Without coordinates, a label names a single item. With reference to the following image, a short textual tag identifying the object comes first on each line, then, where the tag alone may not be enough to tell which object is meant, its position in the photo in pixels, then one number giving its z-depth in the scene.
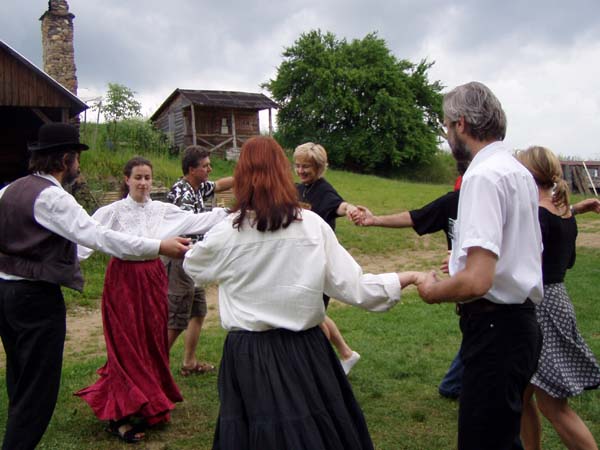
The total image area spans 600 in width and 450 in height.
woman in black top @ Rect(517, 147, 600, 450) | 3.18
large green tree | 35.69
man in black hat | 3.21
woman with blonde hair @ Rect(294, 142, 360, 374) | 4.53
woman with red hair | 2.50
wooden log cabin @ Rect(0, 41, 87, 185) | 12.49
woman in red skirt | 4.07
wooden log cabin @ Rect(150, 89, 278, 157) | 30.05
